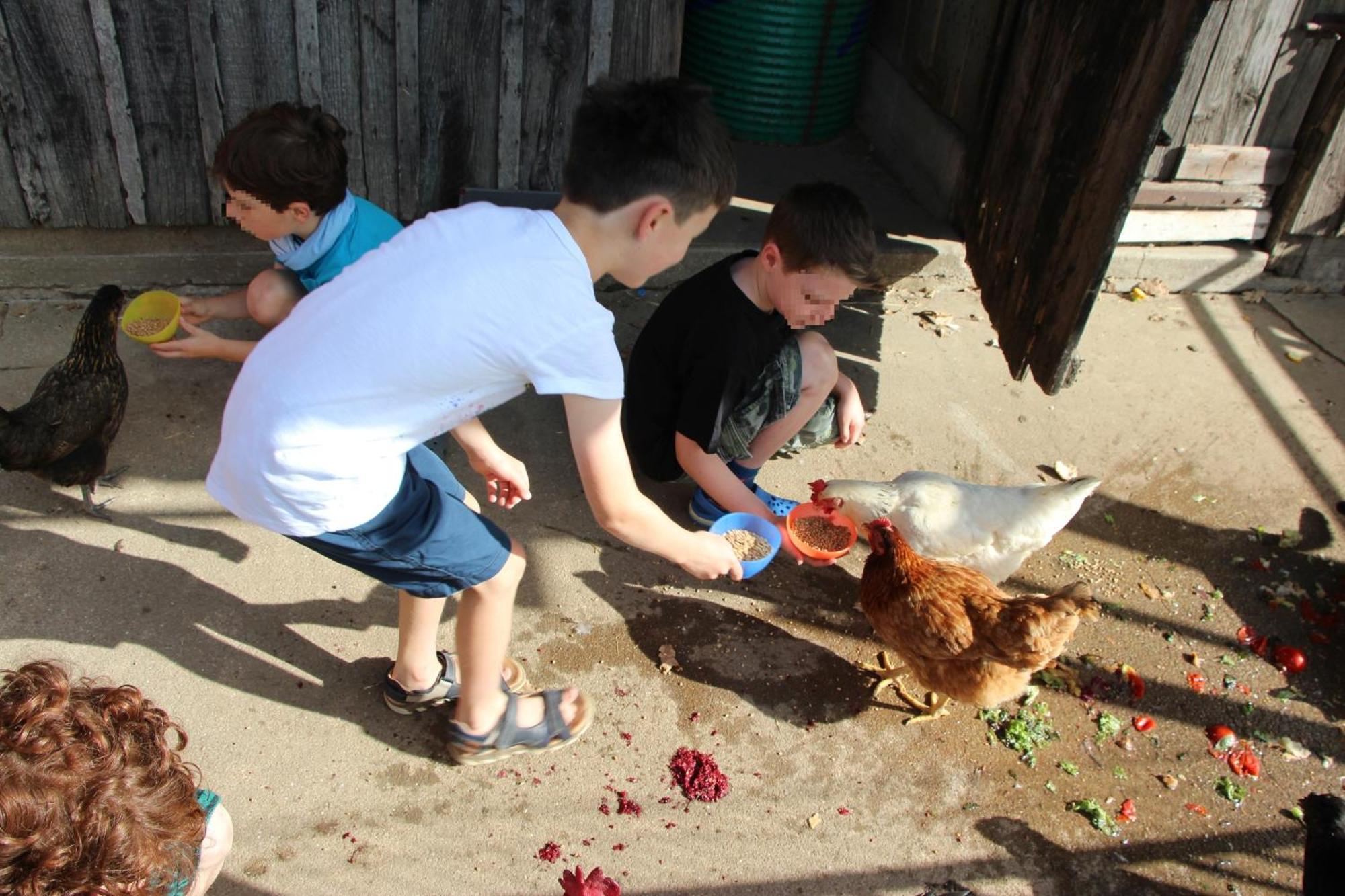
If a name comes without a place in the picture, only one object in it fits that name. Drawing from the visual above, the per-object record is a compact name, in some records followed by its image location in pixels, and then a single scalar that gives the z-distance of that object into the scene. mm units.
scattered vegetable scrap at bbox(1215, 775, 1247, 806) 3010
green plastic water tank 5625
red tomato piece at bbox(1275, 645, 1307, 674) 3414
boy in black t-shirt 3080
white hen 3252
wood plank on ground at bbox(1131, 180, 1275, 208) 5207
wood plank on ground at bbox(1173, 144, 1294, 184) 5133
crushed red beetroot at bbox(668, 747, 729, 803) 2840
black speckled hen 3158
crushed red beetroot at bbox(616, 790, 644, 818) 2773
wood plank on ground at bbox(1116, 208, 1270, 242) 5297
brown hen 2721
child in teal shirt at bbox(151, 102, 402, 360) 3133
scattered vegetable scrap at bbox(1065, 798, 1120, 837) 2881
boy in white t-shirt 1862
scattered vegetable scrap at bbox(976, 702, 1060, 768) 3076
